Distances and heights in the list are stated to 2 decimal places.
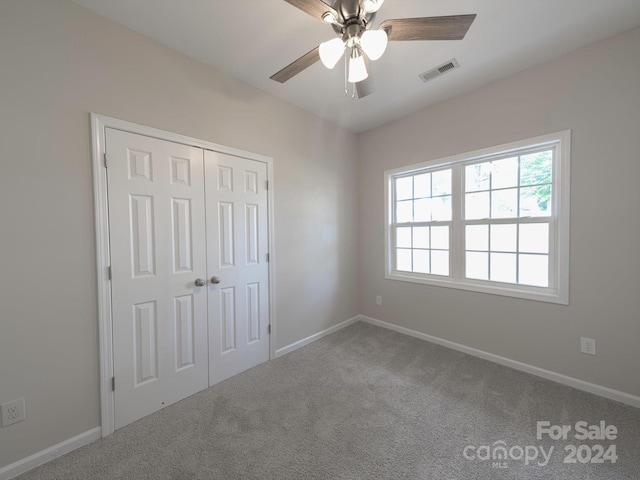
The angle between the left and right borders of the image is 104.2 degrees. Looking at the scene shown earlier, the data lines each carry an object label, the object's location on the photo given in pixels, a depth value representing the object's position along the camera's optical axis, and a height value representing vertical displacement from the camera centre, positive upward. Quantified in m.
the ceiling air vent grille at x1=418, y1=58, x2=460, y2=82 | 2.12 +1.44
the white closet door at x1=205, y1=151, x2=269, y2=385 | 2.18 -0.27
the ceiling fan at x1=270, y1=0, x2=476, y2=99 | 1.20 +1.05
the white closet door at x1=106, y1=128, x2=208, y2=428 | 1.71 -0.27
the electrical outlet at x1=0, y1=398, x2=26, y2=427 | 1.35 -0.97
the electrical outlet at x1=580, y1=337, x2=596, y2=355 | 1.99 -0.92
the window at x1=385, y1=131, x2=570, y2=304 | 2.20 +0.12
